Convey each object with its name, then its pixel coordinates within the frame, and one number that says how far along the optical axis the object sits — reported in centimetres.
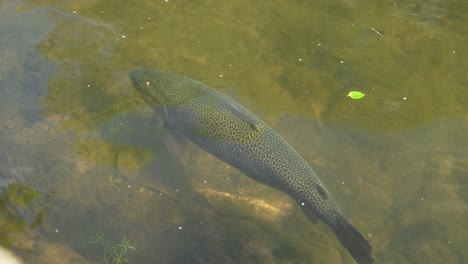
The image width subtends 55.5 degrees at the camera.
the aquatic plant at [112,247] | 401
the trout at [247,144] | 384
